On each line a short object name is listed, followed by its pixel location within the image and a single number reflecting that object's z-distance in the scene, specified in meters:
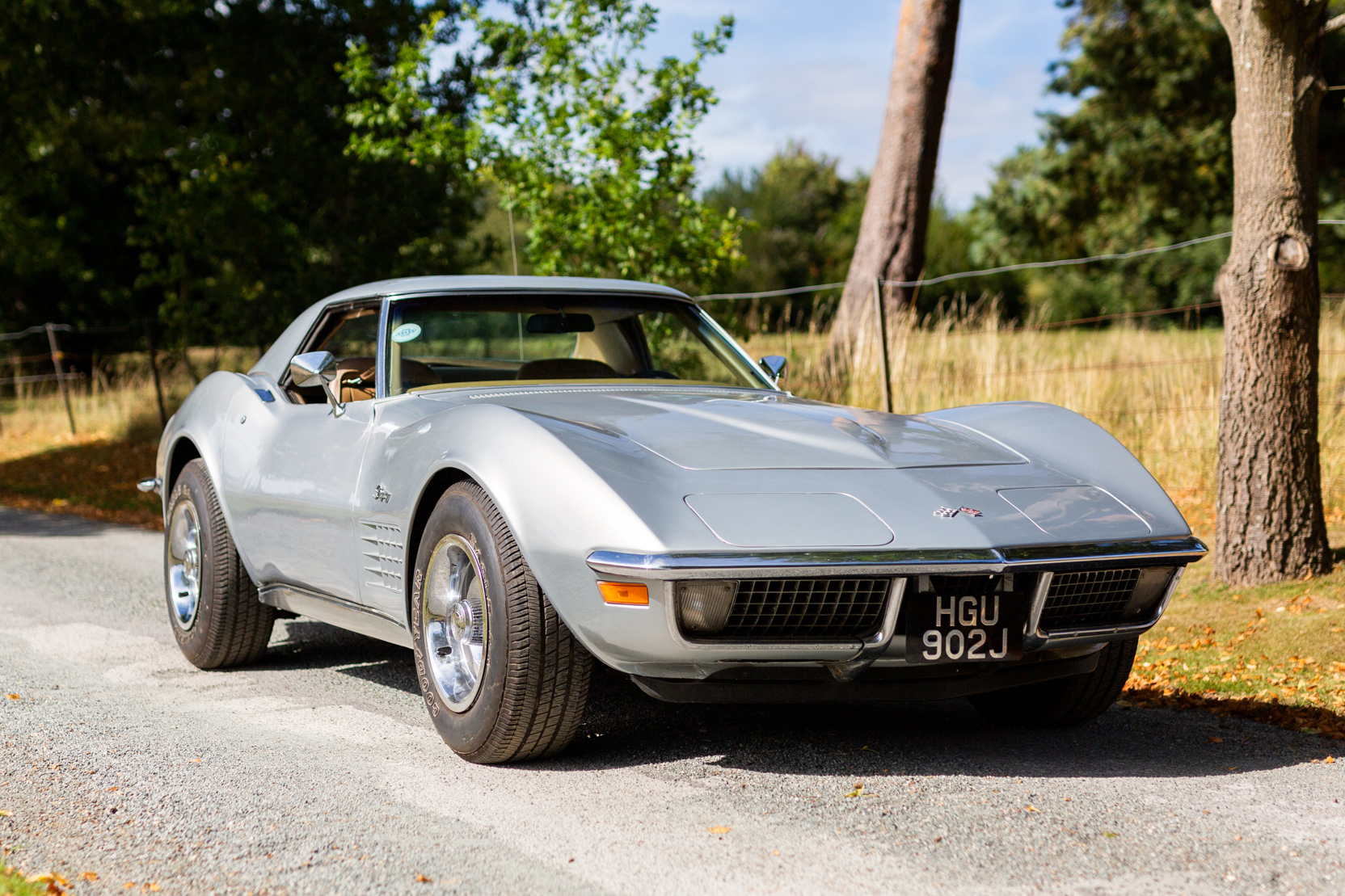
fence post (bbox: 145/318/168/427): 17.13
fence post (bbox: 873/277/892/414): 9.62
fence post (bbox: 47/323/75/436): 18.97
